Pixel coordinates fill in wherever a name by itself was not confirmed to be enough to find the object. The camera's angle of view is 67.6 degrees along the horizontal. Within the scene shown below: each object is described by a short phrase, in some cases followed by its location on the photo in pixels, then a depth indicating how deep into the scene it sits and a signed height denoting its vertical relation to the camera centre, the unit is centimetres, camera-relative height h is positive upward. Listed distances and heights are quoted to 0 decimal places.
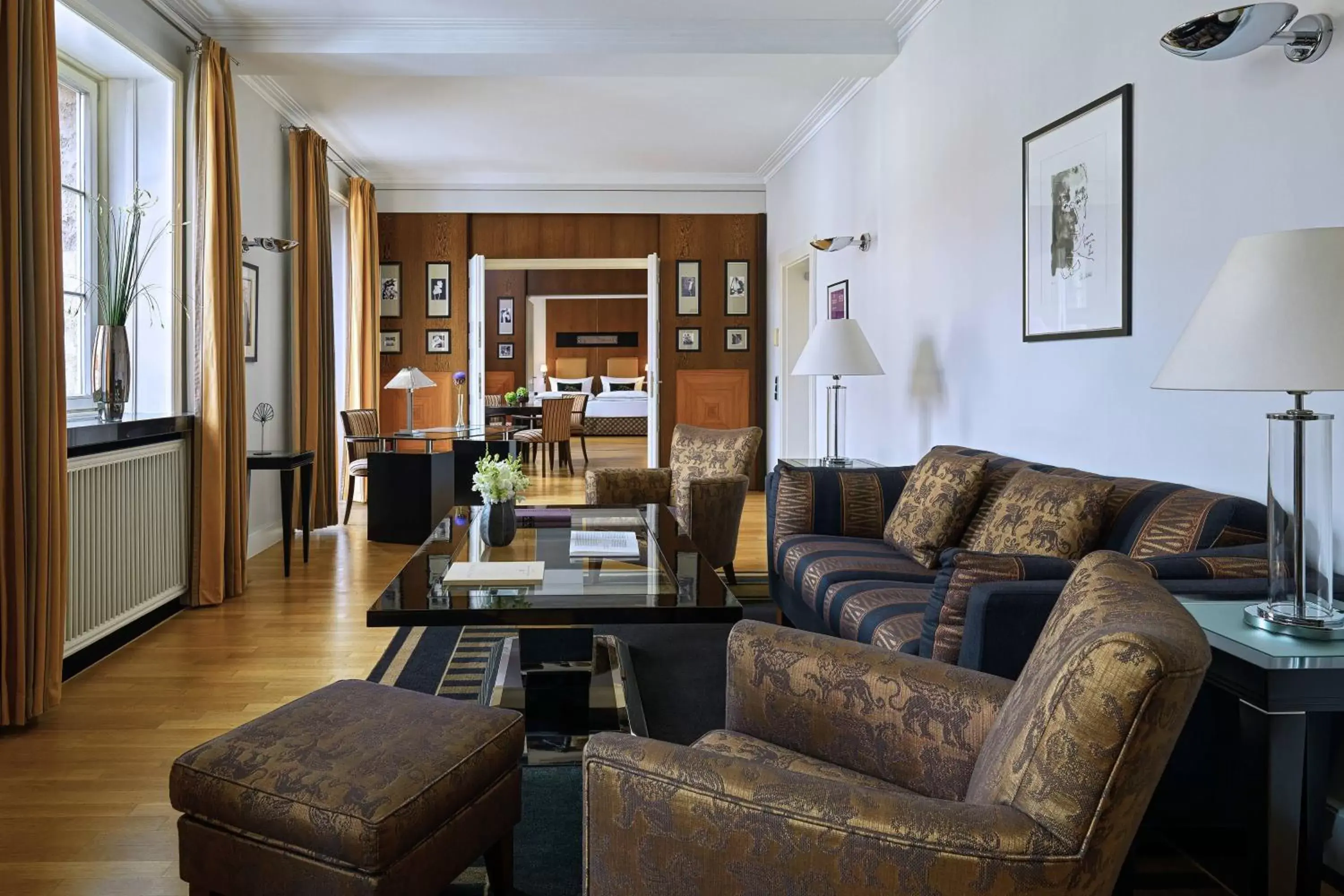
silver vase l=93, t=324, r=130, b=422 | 400 +18
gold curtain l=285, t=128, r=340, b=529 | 649 +65
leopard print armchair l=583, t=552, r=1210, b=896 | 112 -48
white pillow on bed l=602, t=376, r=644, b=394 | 1719 +57
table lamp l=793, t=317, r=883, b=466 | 497 +31
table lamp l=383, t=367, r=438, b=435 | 748 +26
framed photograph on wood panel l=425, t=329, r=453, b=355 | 943 +74
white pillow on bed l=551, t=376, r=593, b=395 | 1703 +53
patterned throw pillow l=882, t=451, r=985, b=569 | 347 -33
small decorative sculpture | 561 +2
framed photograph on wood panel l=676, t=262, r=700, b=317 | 942 +119
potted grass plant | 401 +57
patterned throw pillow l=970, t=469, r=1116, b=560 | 271 -29
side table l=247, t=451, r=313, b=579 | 538 -32
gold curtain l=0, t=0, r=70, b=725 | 297 +12
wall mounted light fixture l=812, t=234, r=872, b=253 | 598 +104
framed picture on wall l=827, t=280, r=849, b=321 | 657 +77
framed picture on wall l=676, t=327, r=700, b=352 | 947 +72
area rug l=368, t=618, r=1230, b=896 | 214 -94
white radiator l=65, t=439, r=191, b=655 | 364 -48
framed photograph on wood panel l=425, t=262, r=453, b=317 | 936 +118
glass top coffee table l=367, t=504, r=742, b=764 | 235 -45
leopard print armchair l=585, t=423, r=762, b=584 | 489 -36
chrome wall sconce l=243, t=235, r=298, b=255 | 559 +97
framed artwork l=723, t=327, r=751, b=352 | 948 +74
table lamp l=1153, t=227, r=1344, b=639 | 163 +8
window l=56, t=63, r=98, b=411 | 424 +82
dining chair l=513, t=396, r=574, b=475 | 1060 -9
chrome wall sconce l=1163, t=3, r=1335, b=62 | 231 +89
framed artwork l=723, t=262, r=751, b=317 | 942 +118
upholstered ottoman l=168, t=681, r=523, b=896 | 165 -66
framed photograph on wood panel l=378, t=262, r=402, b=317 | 934 +118
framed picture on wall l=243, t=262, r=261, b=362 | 580 +61
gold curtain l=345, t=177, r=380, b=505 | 838 +93
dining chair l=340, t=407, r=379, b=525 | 739 -18
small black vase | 320 -35
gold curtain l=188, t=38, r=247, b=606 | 469 +36
